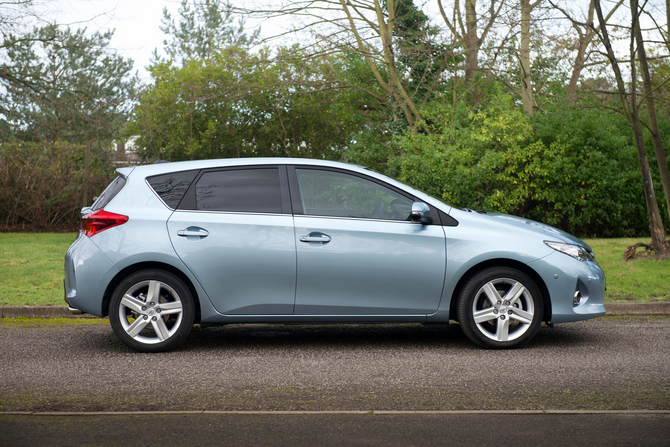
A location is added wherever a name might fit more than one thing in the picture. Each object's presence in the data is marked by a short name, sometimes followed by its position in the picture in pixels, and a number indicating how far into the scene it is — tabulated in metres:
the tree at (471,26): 17.89
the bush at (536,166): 16.42
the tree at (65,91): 18.12
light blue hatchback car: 5.79
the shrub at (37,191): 19.16
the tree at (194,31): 51.31
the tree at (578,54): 11.28
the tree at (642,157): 11.06
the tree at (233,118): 23.84
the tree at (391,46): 18.55
